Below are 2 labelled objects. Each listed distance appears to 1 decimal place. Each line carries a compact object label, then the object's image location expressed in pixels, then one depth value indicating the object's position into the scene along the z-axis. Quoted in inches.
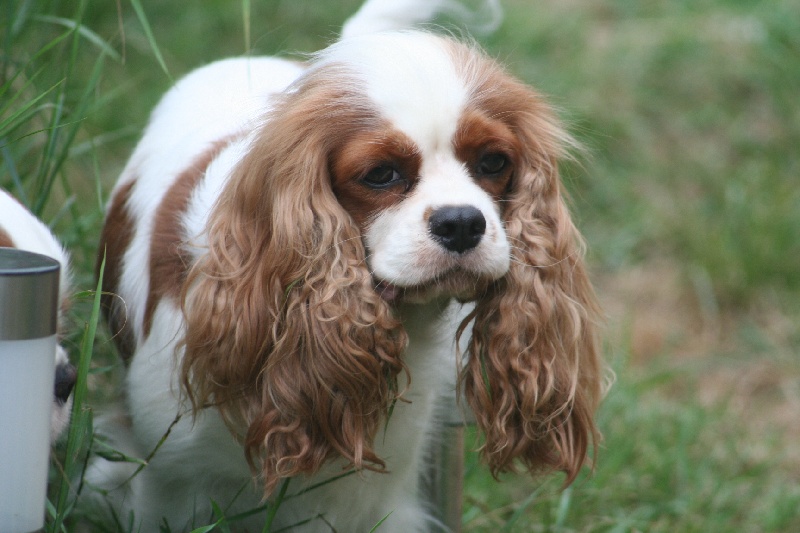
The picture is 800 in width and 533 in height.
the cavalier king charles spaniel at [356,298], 173.8
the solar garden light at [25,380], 130.8
